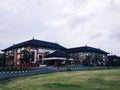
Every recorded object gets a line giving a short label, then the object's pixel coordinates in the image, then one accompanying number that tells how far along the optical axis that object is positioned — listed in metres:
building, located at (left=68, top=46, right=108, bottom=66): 35.56
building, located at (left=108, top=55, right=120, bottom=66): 37.62
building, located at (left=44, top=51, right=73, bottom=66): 31.52
